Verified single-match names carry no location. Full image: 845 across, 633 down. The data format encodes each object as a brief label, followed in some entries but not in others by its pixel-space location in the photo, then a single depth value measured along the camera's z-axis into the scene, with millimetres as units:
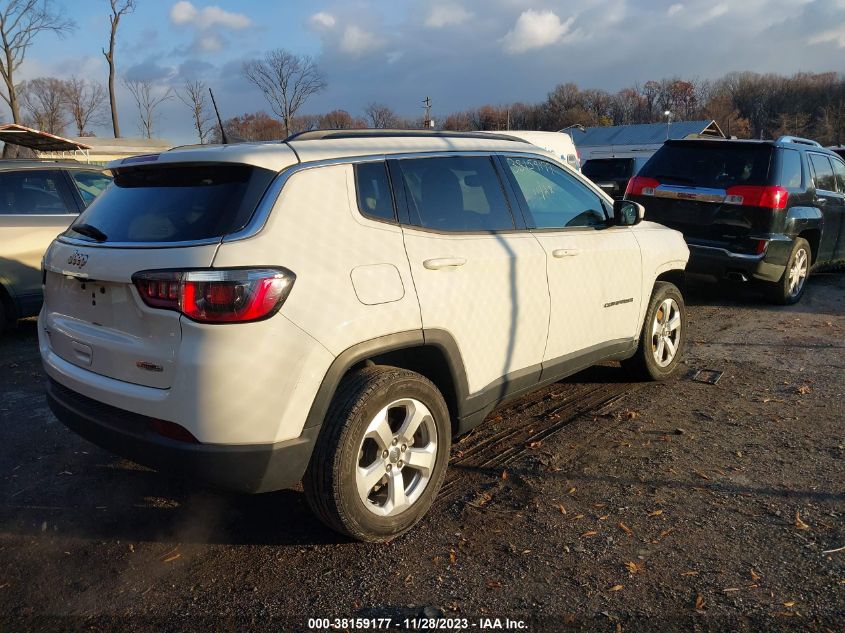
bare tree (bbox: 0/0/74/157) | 46312
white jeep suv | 2596
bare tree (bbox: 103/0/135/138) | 47281
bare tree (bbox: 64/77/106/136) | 70188
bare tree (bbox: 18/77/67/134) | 67062
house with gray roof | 53594
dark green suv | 7332
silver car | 6699
